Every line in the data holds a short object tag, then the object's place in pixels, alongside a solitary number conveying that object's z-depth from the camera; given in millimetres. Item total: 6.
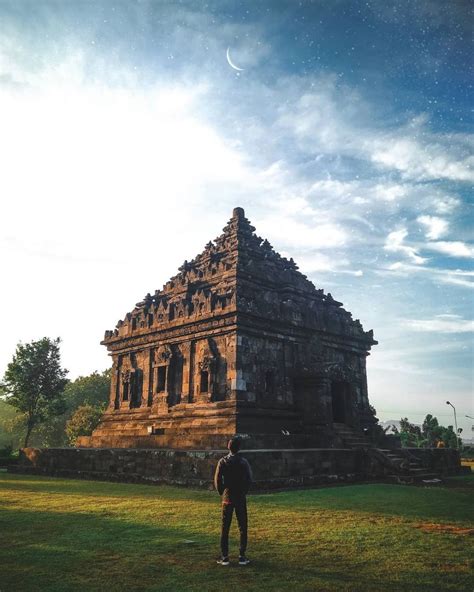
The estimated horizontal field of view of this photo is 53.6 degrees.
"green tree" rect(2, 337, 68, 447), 44281
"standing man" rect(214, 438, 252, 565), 6570
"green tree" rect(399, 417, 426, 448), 52938
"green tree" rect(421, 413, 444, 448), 50719
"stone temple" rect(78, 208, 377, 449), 20609
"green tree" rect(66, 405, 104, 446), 52531
